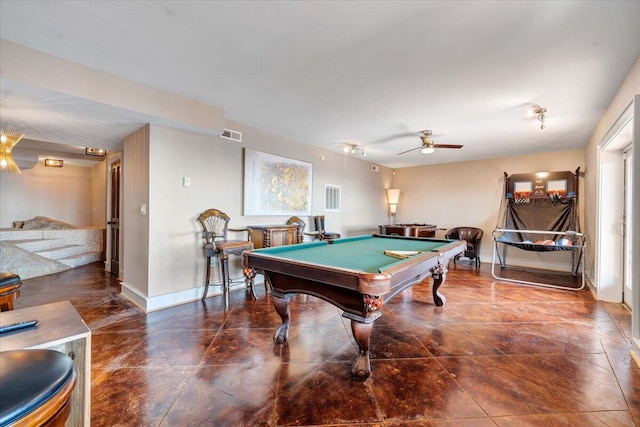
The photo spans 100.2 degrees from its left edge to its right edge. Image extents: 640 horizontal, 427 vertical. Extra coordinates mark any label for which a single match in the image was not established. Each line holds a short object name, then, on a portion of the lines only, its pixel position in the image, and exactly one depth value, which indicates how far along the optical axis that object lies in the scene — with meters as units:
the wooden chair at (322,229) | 5.08
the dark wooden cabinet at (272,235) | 3.97
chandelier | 3.54
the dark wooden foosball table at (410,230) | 5.95
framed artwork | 4.25
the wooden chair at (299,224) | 4.52
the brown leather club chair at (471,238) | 5.87
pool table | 1.71
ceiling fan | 4.42
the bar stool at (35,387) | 0.65
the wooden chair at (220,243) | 3.37
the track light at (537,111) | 3.33
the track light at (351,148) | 5.18
